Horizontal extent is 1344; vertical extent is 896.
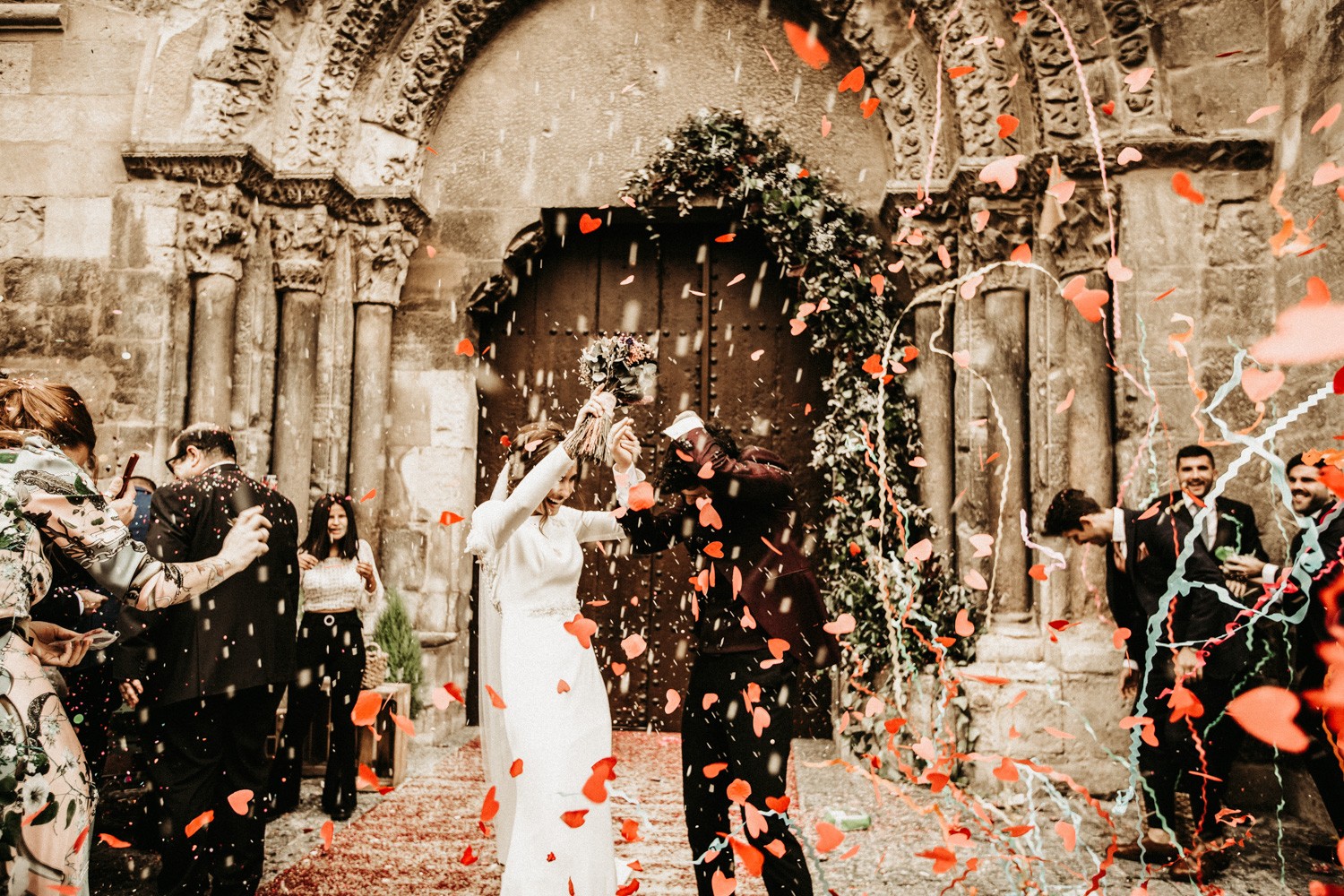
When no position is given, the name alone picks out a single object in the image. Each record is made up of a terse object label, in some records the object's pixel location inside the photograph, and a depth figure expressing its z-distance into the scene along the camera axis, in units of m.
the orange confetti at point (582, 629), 3.15
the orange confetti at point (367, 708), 5.03
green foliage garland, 5.72
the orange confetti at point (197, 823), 3.34
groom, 3.08
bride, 2.96
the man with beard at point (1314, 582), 3.90
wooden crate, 5.25
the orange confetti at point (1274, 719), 1.32
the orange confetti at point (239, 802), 3.44
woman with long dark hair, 4.69
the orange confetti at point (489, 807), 3.65
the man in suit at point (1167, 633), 4.05
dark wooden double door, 6.70
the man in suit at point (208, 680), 3.38
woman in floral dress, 2.18
